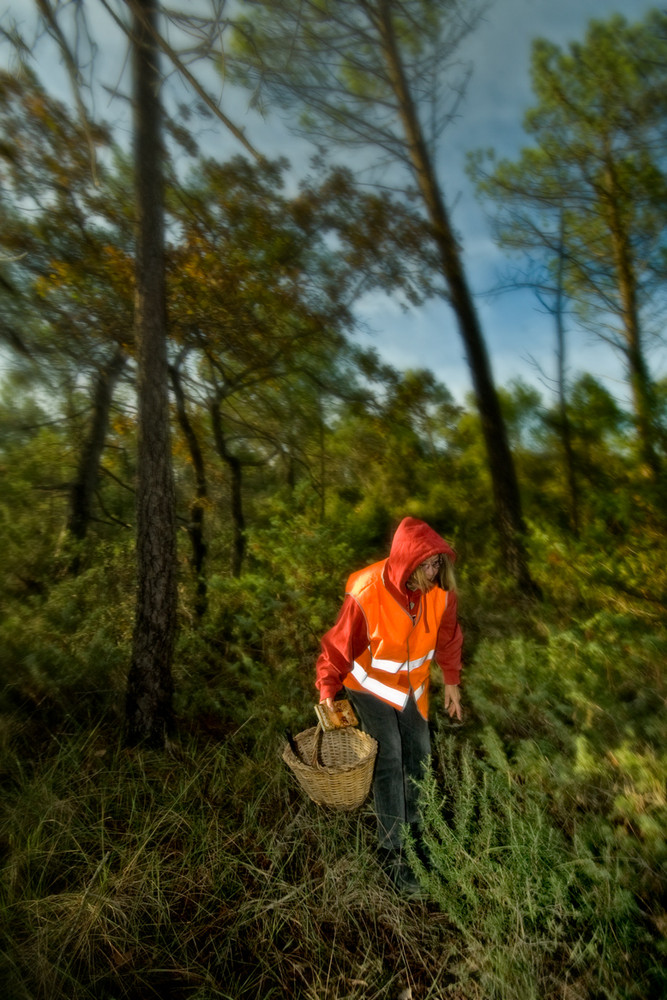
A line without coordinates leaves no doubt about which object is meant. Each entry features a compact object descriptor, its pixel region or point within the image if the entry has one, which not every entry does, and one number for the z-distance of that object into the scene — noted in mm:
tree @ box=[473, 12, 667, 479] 5012
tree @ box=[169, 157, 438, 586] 6266
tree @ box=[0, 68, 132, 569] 5773
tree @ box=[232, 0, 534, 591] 5789
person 2525
